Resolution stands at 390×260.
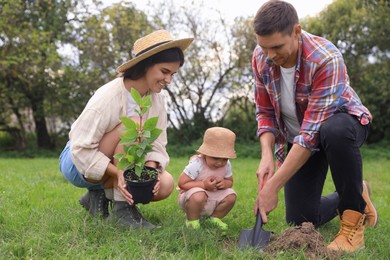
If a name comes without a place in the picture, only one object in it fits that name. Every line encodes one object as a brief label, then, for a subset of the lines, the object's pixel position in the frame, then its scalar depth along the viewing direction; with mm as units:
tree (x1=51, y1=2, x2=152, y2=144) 14234
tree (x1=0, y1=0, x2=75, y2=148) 13727
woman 3078
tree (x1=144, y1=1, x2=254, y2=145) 13836
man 2881
